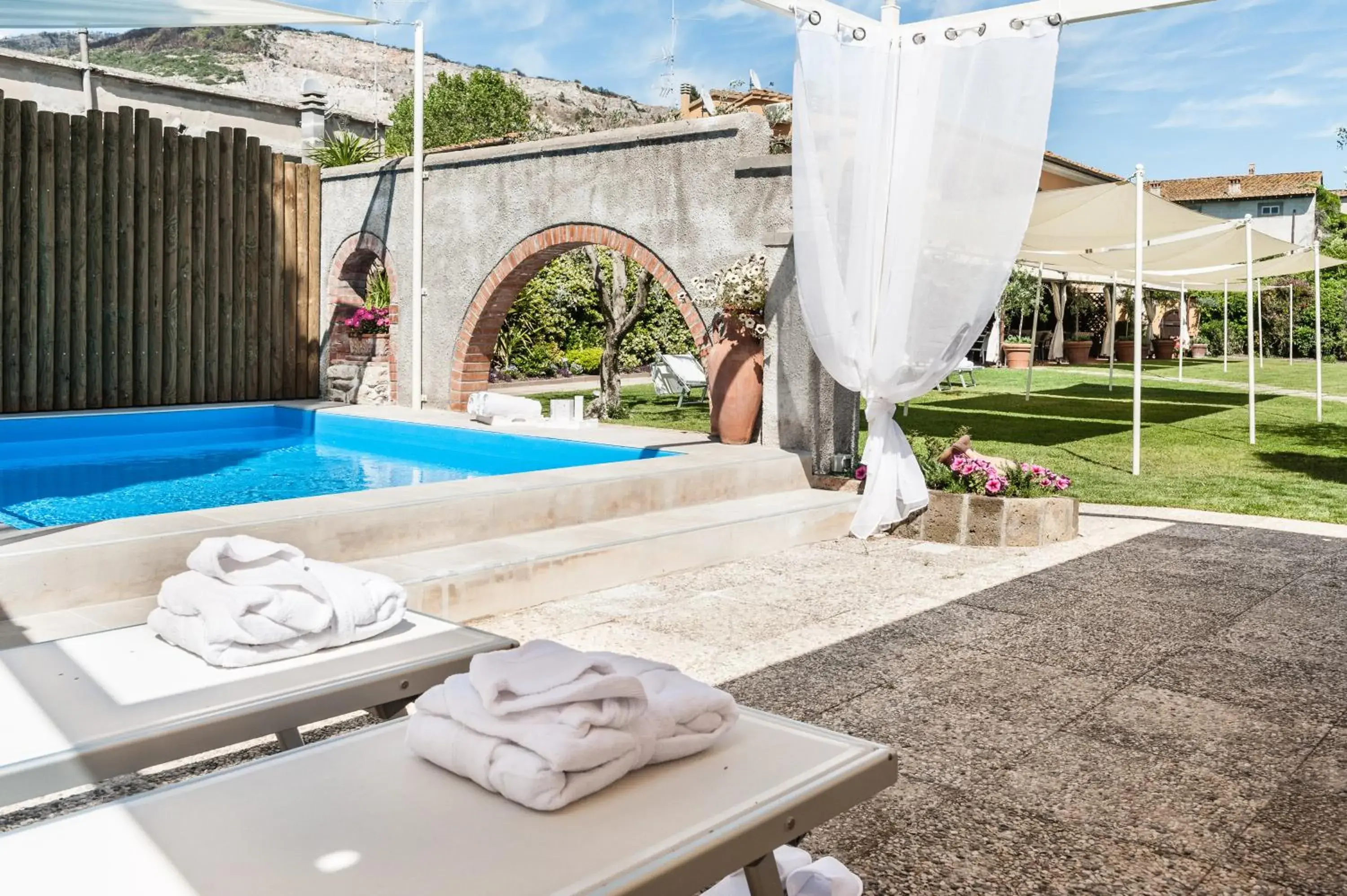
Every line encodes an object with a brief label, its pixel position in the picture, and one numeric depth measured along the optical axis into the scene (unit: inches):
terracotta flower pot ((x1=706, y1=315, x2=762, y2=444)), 281.0
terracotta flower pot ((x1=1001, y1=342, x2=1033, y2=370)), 965.2
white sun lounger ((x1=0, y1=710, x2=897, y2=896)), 61.0
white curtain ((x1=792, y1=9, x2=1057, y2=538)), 209.0
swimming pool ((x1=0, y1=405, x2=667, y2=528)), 259.8
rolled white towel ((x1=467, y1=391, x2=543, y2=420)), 351.9
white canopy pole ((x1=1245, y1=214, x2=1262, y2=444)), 390.6
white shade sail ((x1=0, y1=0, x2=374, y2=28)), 203.2
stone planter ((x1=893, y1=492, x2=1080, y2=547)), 238.7
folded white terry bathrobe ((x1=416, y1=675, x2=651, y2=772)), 70.2
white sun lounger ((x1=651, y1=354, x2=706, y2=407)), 477.1
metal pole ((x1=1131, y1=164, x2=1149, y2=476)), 328.2
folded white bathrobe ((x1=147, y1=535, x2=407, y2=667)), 100.9
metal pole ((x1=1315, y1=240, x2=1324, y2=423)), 467.8
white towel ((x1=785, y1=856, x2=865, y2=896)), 83.0
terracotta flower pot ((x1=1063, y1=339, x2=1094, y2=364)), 1058.1
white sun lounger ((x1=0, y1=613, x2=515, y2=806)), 78.8
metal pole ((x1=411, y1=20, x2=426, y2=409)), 381.4
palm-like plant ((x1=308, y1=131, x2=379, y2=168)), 452.8
